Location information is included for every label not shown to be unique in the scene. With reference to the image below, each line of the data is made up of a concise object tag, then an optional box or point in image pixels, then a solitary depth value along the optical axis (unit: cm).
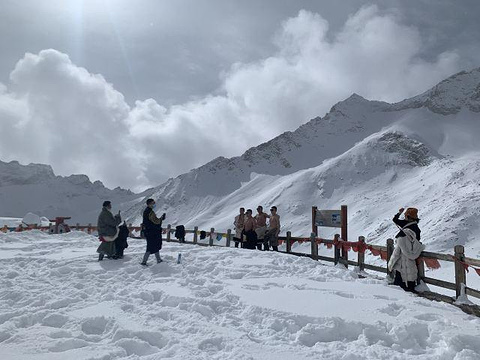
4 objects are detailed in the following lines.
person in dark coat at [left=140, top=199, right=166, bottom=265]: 1028
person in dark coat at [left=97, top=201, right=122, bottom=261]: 1095
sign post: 1255
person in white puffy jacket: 794
